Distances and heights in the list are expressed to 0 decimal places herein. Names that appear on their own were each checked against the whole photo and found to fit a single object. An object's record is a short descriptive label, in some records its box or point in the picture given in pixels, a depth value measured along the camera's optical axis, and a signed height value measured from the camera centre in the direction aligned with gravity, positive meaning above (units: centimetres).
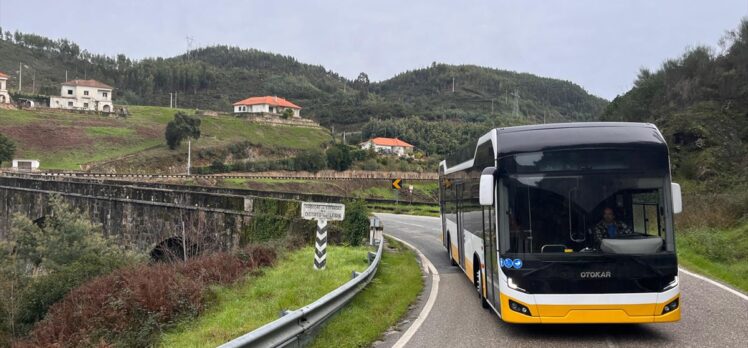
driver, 787 -27
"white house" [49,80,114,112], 10811 +2285
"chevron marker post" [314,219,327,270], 1305 -81
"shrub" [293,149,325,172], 8488 +712
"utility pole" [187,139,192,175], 7316 +648
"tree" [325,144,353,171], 8731 +776
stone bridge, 2339 +11
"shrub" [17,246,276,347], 1034 -176
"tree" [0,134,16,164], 6156 +696
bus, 758 -23
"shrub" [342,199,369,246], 1962 -51
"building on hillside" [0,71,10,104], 9388 +2062
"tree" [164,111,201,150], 8219 +1186
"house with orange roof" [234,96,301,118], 13212 +2427
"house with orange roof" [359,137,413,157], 11956 +1359
